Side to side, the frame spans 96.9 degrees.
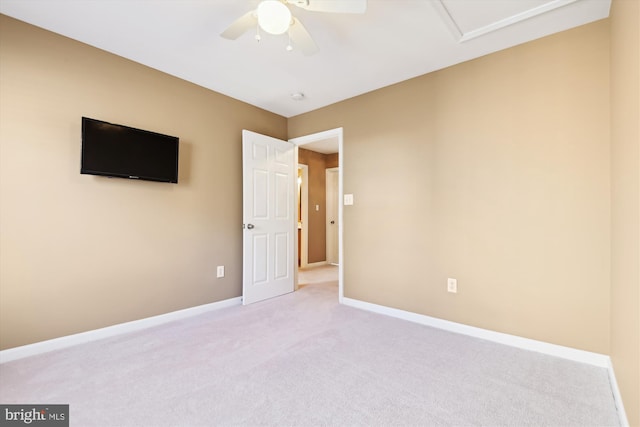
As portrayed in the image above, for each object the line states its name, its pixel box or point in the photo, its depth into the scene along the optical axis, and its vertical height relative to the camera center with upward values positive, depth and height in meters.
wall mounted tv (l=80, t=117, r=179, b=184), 2.31 +0.56
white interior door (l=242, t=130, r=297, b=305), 3.42 -0.01
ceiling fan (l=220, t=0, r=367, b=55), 1.54 +1.16
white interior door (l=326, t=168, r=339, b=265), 6.23 -0.02
